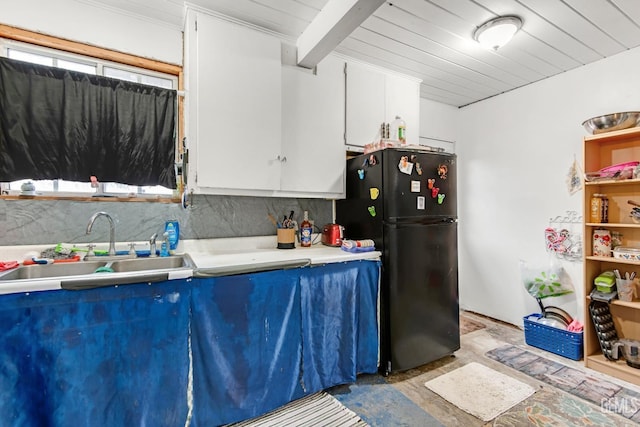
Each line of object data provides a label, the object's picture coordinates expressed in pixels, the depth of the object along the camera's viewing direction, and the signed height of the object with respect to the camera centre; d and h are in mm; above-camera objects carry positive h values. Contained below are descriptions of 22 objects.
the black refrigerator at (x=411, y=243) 2139 -226
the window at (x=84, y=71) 1782 +968
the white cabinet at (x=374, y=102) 2521 +1008
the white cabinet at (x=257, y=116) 1907 +697
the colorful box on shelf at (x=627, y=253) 2199 -309
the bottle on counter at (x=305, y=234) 2461 -173
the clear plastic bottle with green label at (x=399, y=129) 2639 +762
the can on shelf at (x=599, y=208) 2402 +37
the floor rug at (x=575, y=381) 1883 -1232
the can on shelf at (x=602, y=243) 2377 -247
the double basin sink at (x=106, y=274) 1311 -299
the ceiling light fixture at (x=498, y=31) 2008 +1273
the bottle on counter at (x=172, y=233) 2019 -133
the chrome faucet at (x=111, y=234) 1791 -127
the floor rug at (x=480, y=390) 1865 -1225
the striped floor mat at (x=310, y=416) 1698 -1212
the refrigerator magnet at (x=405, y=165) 2154 +351
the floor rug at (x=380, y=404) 1735 -1221
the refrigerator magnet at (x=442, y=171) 2352 +337
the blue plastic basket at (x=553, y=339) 2447 -1106
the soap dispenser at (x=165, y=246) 1971 -216
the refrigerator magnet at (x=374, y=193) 2209 +156
